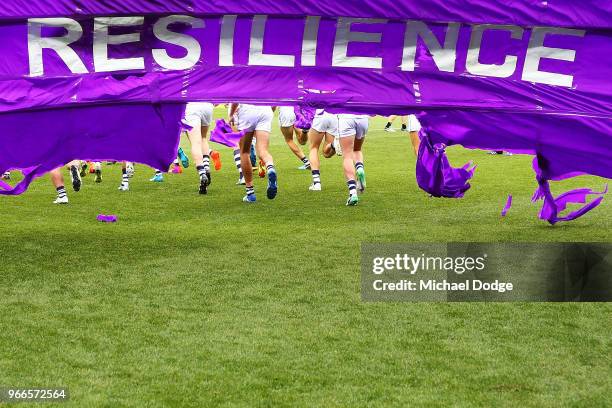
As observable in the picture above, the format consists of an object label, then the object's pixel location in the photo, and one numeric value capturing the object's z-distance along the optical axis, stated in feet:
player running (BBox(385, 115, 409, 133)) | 110.35
